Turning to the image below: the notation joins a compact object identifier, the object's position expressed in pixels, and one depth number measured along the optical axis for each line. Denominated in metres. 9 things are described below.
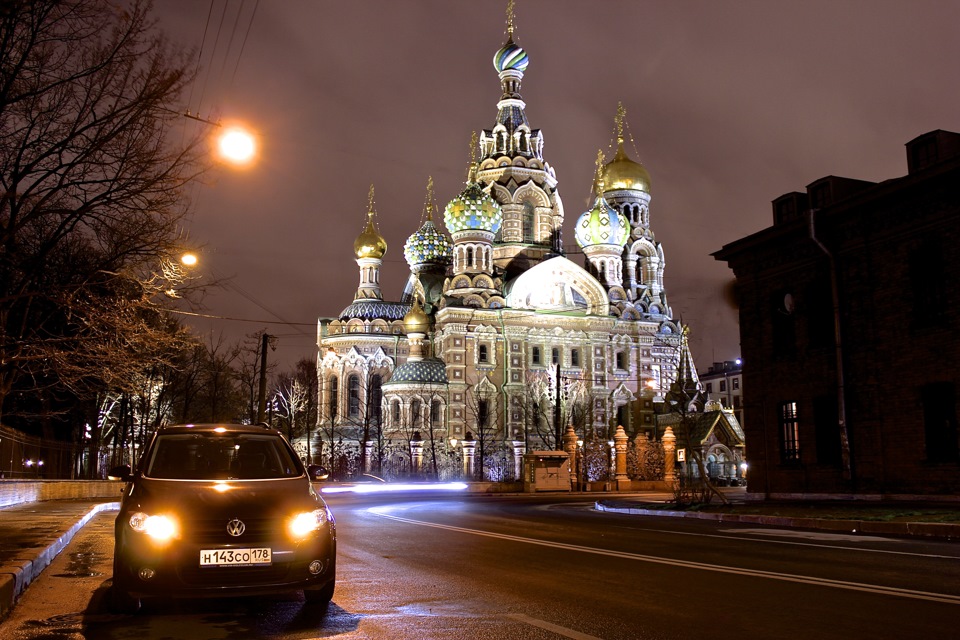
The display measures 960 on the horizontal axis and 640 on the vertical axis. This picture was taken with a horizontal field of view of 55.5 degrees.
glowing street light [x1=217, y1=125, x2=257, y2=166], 13.34
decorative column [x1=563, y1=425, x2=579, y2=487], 45.28
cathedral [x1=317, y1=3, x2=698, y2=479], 61.84
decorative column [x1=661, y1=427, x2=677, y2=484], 44.41
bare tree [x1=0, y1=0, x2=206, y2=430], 14.33
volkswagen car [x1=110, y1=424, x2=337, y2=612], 7.23
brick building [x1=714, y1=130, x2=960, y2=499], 21.67
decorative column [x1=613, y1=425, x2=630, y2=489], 44.97
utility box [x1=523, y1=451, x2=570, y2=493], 42.31
